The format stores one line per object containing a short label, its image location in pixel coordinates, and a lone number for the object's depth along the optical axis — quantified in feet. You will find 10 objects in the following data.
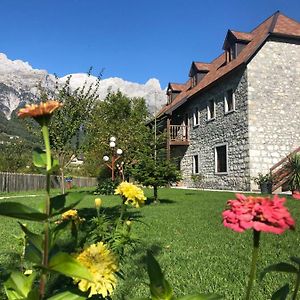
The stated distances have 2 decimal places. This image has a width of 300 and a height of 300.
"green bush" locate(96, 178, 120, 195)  58.03
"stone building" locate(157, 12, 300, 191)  58.08
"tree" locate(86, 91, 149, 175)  84.78
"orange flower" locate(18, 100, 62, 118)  3.33
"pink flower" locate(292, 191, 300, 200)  4.26
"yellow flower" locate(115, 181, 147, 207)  6.77
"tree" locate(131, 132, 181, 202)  39.52
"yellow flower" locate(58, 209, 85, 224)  6.22
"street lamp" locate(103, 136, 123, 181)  63.02
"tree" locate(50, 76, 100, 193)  43.80
